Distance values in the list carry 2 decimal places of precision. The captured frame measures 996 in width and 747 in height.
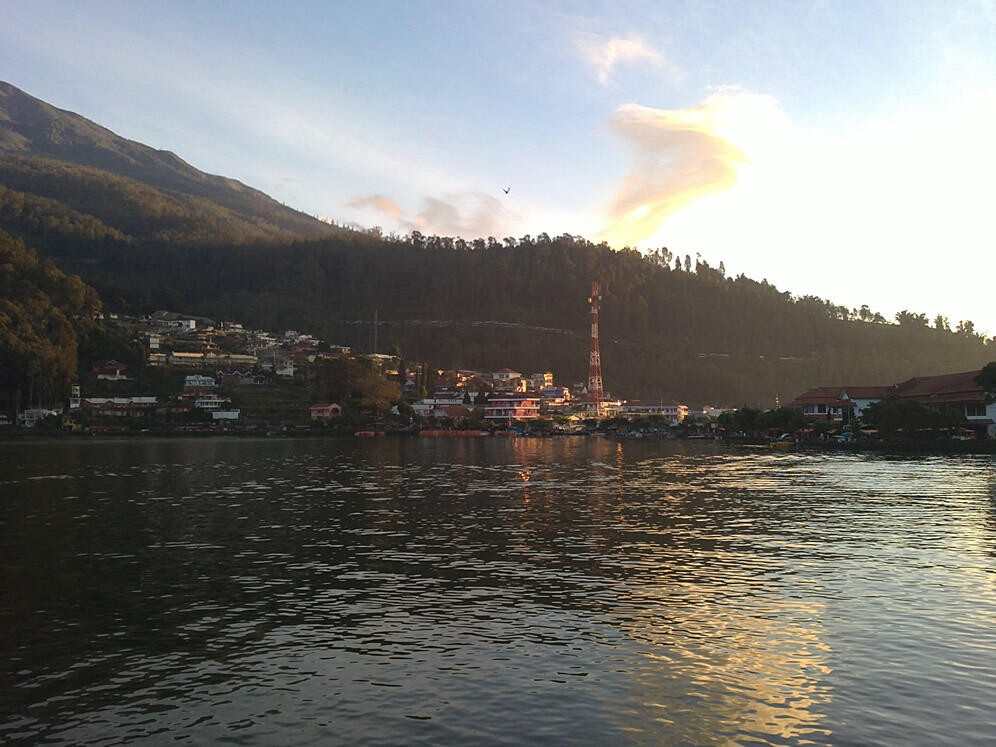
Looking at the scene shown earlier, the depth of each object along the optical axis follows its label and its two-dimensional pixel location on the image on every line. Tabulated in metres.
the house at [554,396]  191.85
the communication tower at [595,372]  177.88
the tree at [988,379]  86.17
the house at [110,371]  148.12
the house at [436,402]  167.75
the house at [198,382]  148.88
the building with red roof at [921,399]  96.50
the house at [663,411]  185.62
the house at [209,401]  141.38
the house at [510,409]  172.75
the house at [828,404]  122.94
